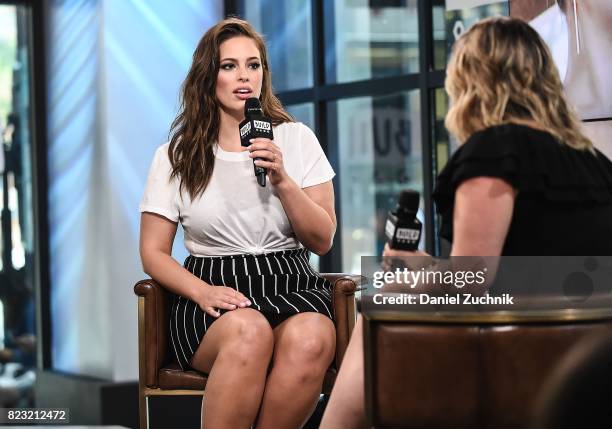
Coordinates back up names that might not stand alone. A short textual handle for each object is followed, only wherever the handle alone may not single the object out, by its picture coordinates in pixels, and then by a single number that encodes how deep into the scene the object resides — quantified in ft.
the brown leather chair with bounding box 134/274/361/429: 18.81
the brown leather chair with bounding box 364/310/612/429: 12.30
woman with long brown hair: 17.44
